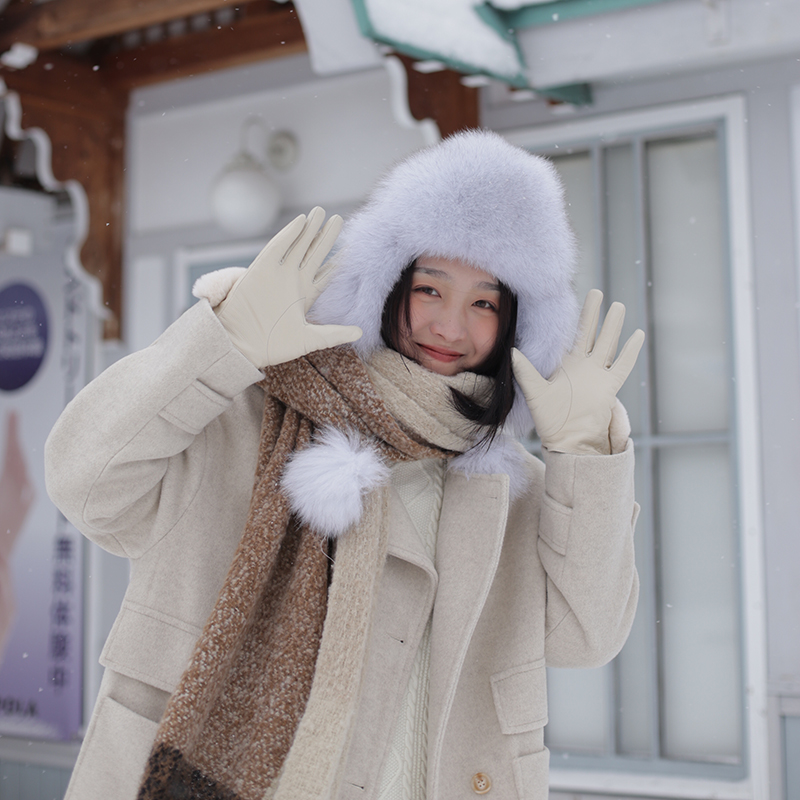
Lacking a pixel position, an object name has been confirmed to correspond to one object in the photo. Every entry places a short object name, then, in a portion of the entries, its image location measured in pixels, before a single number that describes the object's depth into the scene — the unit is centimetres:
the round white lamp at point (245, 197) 303
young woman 108
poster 360
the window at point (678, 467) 254
